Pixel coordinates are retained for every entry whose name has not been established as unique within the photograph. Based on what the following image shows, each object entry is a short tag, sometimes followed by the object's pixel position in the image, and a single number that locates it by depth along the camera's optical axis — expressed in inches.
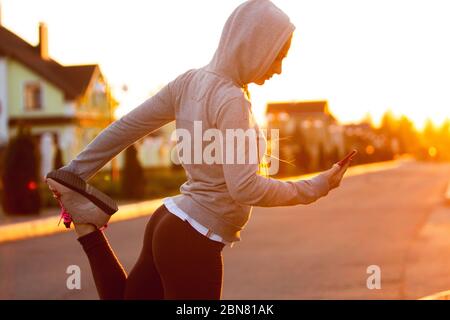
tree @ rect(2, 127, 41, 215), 727.1
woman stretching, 100.0
